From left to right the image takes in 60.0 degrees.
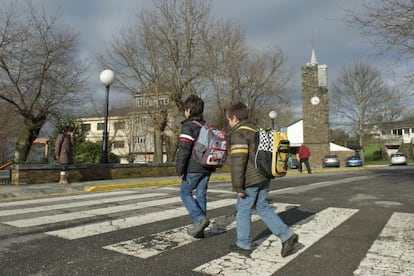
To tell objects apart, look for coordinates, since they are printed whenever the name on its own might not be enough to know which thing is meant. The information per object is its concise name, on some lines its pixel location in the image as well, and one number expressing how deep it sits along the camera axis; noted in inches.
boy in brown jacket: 147.4
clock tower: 1486.2
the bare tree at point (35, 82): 719.1
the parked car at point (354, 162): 1414.9
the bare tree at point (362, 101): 1777.8
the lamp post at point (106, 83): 525.1
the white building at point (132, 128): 919.0
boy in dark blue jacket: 174.9
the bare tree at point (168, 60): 869.2
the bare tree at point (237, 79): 935.0
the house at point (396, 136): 2065.1
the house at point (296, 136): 1839.3
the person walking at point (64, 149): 418.3
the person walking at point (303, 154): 758.6
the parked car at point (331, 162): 1350.9
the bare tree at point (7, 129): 854.5
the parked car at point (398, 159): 1575.9
